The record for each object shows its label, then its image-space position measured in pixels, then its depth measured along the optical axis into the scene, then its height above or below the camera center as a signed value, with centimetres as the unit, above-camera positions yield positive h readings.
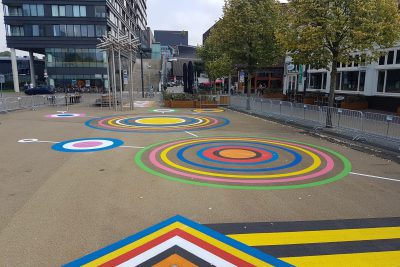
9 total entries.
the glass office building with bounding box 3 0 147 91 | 5691 +947
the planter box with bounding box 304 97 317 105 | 2905 -142
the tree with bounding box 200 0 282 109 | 2238 +382
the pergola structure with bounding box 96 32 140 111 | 2466 +325
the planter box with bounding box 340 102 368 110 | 2444 -158
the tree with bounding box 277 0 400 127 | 1335 +251
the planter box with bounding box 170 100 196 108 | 2838 -174
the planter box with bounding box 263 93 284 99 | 4273 -140
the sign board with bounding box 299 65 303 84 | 3577 +135
